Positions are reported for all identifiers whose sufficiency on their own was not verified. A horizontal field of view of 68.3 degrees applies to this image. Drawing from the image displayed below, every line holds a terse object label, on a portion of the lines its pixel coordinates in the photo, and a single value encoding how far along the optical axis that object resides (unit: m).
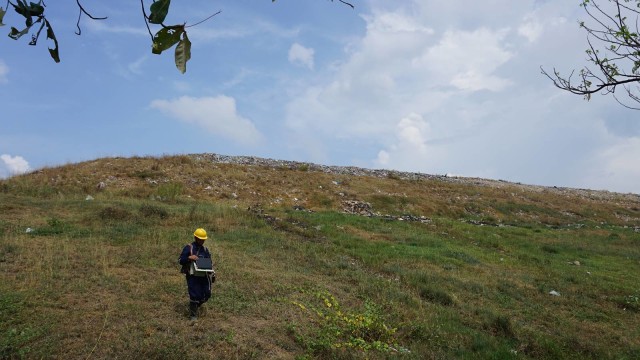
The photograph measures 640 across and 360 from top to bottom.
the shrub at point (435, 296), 9.30
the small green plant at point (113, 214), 12.91
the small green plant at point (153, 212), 13.53
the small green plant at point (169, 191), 18.03
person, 6.83
